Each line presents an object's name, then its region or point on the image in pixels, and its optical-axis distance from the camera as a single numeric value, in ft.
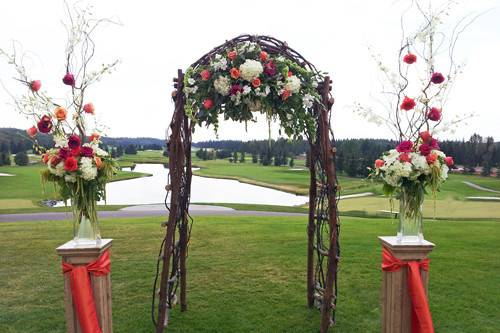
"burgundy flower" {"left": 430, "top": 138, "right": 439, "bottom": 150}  11.23
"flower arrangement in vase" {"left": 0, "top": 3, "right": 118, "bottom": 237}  10.41
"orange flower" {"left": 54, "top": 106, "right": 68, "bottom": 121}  10.51
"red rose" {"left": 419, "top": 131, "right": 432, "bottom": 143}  11.34
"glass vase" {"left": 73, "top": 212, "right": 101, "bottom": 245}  10.93
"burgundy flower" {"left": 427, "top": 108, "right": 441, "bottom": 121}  11.26
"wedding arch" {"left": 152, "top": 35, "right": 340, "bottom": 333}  11.39
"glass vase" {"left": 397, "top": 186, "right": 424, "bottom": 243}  11.35
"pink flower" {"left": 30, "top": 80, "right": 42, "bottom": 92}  10.55
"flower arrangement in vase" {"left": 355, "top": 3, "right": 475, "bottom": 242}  11.07
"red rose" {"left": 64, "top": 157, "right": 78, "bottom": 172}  10.04
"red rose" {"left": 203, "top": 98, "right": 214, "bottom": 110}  11.39
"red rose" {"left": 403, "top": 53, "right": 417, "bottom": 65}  11.77
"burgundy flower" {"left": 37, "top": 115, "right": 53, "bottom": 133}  10.53
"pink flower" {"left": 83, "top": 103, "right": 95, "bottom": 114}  10.92
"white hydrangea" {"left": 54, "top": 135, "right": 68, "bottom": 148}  10.53
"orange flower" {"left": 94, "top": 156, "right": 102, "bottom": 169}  10.66
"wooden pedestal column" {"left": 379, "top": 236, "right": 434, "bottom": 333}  11.43
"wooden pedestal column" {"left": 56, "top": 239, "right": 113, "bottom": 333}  10.66
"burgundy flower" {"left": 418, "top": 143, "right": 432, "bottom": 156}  11.10
